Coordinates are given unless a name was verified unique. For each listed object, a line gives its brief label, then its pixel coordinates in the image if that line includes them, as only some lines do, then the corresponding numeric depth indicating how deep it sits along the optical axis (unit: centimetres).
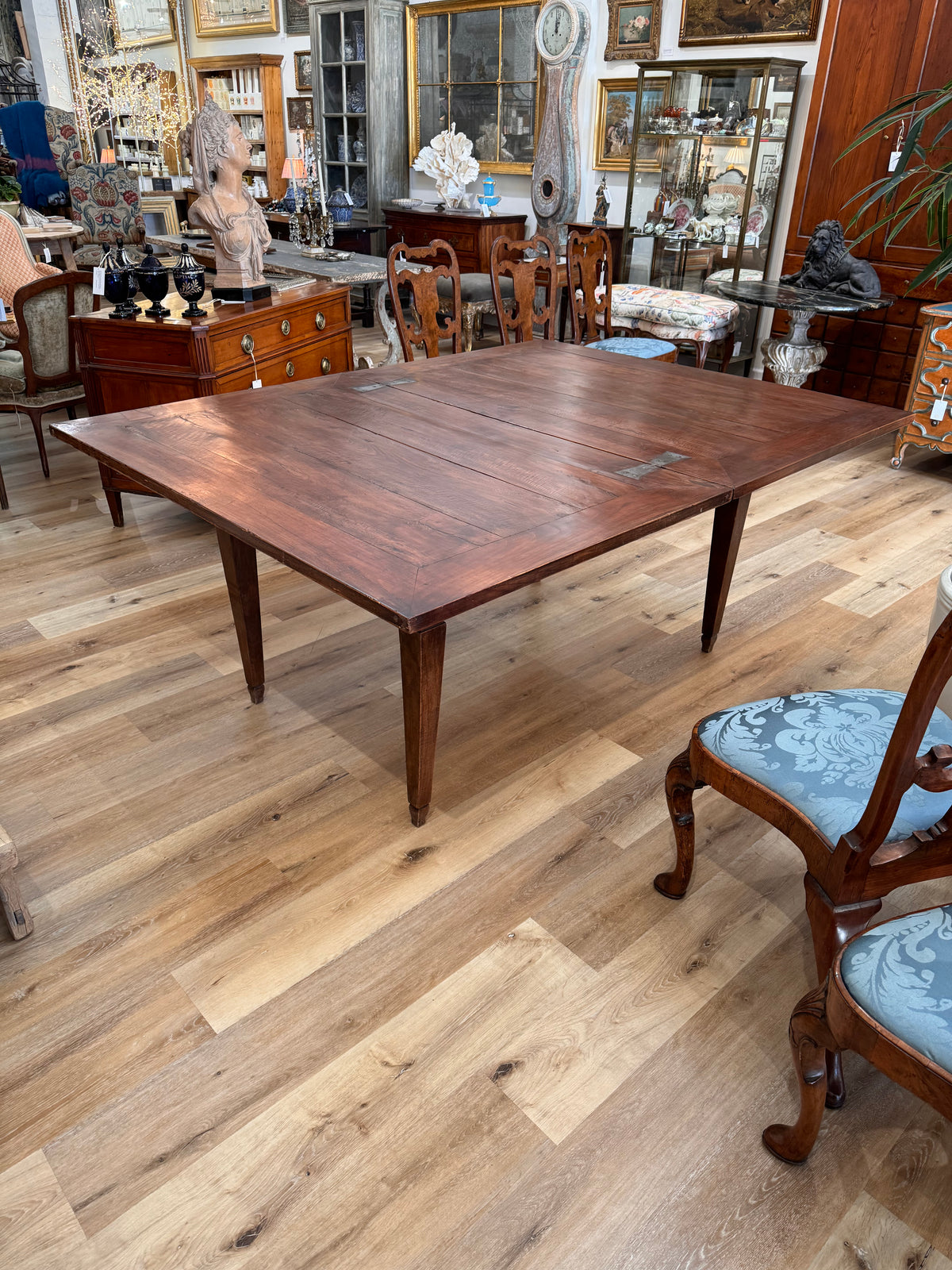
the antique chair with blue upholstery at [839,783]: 104
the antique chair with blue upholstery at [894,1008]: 98
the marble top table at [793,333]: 401
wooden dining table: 149
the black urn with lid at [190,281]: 295
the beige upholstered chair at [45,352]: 344
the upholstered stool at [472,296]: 539
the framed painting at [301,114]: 732
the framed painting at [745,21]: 434
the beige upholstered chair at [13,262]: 432
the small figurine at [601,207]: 537
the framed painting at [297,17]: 700
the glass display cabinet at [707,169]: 431
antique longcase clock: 528
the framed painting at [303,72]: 720
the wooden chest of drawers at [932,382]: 361
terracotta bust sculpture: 297
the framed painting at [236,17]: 734
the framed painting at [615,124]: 525
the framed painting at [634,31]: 496
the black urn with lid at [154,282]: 296
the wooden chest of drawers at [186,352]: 296
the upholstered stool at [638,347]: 362
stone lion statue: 402
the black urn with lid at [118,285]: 293
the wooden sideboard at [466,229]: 596
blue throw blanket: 808
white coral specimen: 602
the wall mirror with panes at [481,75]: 576
